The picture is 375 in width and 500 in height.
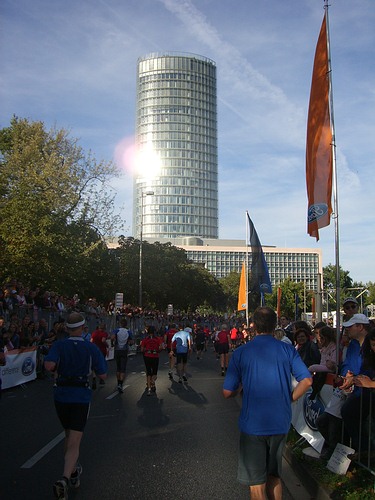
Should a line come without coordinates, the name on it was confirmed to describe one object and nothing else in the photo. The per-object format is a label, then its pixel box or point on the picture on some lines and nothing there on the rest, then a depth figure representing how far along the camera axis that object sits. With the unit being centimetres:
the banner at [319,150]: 834
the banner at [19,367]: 1467
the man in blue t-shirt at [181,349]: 1655
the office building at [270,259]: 16850
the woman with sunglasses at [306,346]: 912
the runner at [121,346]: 1460
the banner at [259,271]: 2053
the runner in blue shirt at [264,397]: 421
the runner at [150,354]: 1384
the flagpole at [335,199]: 741
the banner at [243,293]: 2841
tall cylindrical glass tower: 19088
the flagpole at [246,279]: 2794
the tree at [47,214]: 2689
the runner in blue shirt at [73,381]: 588
